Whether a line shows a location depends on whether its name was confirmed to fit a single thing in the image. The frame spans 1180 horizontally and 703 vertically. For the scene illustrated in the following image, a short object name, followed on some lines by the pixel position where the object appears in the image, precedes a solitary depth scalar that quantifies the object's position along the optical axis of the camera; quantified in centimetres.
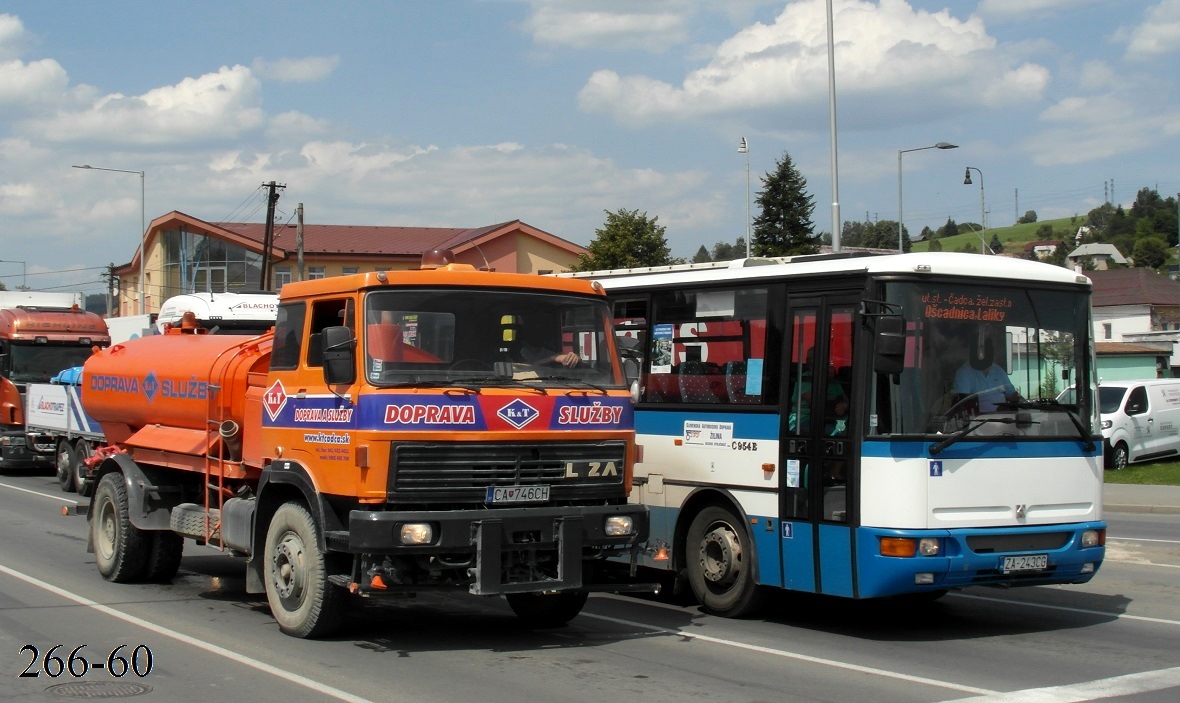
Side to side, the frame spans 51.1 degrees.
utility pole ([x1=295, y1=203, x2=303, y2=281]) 4306
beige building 6081
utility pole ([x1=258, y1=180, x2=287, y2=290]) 4781
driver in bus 949
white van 2641
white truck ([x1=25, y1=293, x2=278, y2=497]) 2102
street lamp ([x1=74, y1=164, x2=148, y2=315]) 5394
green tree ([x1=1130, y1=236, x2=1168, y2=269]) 13838
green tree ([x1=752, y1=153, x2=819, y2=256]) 5997
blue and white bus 927
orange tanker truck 848
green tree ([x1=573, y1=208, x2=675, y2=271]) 5169
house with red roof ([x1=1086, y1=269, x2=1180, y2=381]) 7962
